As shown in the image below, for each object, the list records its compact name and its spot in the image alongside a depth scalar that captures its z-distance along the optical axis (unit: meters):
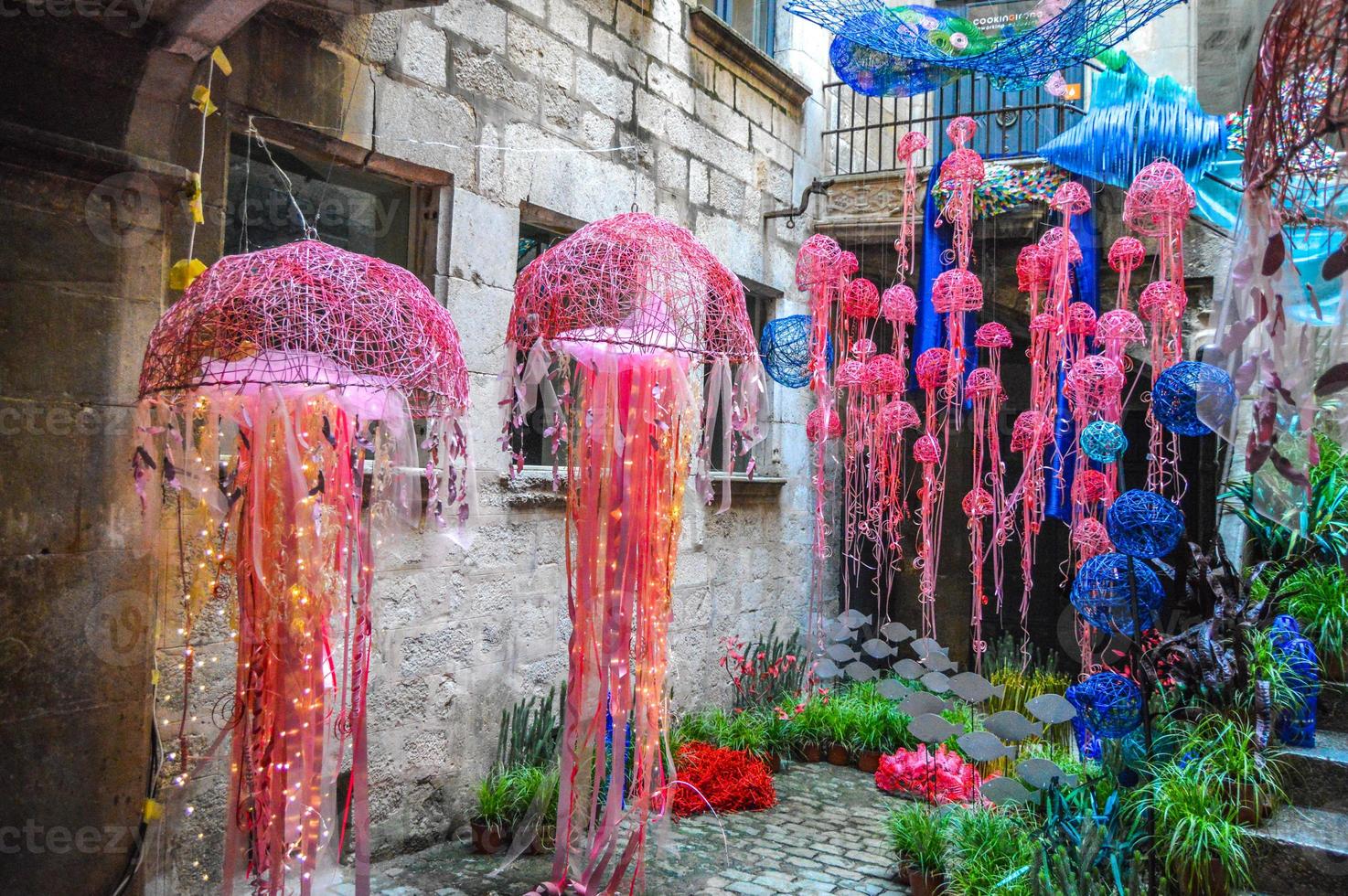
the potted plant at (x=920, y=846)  3.72
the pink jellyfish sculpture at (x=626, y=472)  3.14
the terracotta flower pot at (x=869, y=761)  5.55
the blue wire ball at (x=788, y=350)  5.54
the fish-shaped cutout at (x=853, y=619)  5.78
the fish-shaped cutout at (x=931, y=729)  3.87
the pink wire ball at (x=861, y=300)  5.63
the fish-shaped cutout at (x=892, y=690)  4.34
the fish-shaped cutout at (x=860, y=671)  5.20
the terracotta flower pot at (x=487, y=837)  4.12
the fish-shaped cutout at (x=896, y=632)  5.34
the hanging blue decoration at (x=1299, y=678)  3.82
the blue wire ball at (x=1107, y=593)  3.82
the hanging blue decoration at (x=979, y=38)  4.76
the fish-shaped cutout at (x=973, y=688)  4.13
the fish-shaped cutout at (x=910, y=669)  4.79
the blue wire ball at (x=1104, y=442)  4.34
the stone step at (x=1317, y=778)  3.63
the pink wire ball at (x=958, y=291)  5.13
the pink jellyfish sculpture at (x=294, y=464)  2.58
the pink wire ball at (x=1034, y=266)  5.38
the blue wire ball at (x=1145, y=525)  3.53
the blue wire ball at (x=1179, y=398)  3.71
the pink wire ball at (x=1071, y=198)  5.16
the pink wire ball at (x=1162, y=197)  4.52
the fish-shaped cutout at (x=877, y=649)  5.33
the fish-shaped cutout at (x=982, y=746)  3.68
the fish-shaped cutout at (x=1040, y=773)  3.61
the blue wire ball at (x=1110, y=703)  3.68
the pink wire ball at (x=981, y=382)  5.34
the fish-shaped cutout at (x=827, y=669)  5.64
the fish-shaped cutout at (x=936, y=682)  4.65
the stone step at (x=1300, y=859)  3.26
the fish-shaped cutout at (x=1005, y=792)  3.58
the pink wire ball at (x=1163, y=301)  4.73
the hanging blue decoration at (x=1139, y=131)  5.39
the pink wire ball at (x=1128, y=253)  5.07
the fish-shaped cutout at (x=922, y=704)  4.04
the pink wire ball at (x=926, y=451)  5.59
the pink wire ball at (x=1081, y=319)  5.28
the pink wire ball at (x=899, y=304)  5.49
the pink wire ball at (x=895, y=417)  5.53
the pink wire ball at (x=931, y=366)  5.66
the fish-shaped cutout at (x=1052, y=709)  3.83
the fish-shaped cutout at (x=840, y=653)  5.57
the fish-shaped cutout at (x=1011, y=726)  3.73
